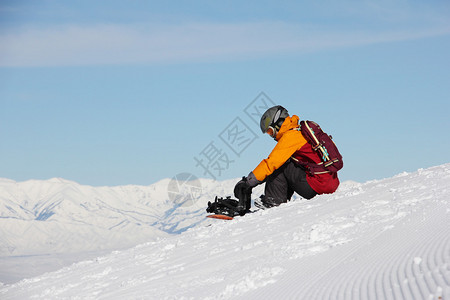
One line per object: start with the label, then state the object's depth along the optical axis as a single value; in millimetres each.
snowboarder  19473
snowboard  21098
